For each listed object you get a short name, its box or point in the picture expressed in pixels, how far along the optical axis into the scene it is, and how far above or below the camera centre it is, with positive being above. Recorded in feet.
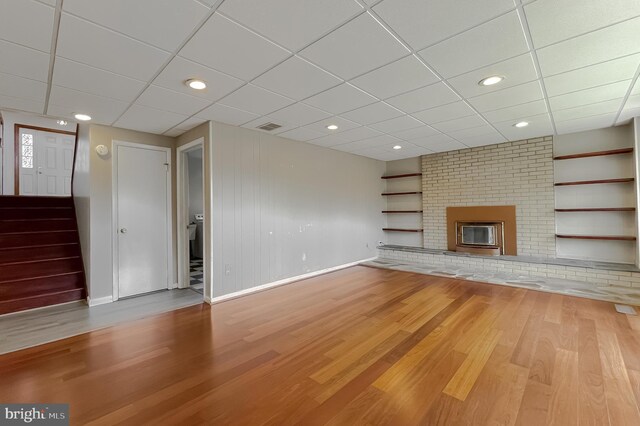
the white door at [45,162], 19.69 +4.50
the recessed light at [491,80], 8.50 +4.33
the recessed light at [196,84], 8.38 +4.31
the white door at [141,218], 12.89 +0.06
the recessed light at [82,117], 10.98 +4.34
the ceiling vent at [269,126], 12.88 +4.49
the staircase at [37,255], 11.53 -1.62
